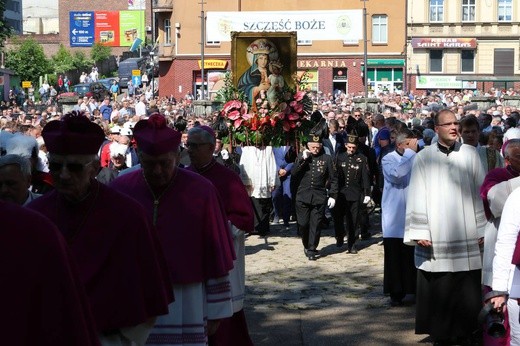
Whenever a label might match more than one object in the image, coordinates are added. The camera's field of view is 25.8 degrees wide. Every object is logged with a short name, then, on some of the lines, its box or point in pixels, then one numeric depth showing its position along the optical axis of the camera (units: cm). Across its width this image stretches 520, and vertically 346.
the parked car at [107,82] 7178
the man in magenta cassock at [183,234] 629
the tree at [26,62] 8444
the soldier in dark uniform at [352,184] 1595
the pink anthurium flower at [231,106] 1658
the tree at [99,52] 10608
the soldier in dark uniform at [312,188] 1520
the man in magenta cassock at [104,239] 495
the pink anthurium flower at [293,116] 1648
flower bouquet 1655
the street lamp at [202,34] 5262
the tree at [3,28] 4762
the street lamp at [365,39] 4418
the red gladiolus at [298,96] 1666
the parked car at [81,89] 6177
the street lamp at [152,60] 7119
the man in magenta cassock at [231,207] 814
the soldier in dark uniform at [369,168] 1661
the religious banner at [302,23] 4791
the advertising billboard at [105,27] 12050
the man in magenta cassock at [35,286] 273
